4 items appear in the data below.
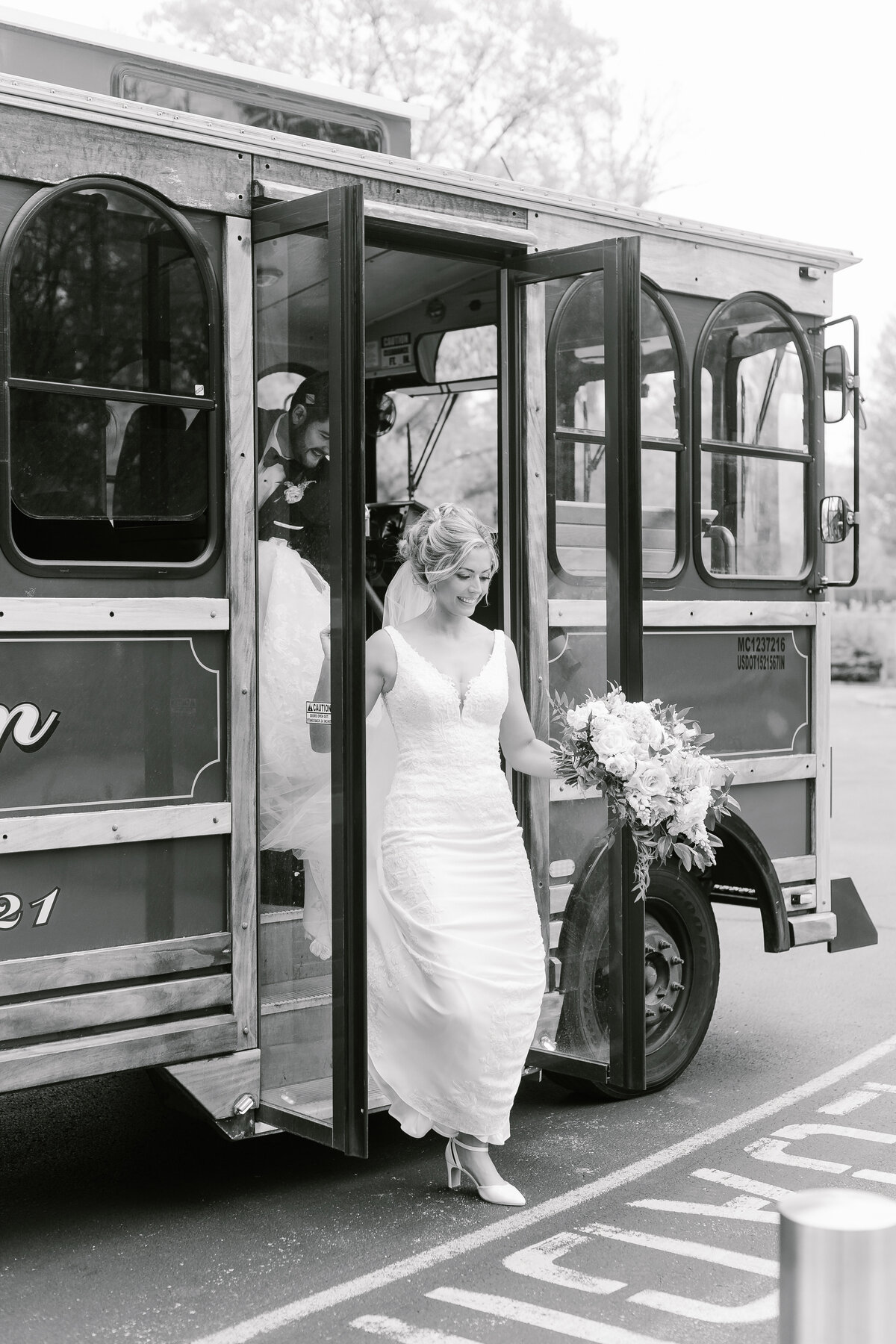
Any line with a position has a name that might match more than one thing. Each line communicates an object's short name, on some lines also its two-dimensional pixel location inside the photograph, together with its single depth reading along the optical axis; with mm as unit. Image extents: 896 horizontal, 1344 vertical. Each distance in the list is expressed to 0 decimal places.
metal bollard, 2182
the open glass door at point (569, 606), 4645
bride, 4180
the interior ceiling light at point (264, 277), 4082
